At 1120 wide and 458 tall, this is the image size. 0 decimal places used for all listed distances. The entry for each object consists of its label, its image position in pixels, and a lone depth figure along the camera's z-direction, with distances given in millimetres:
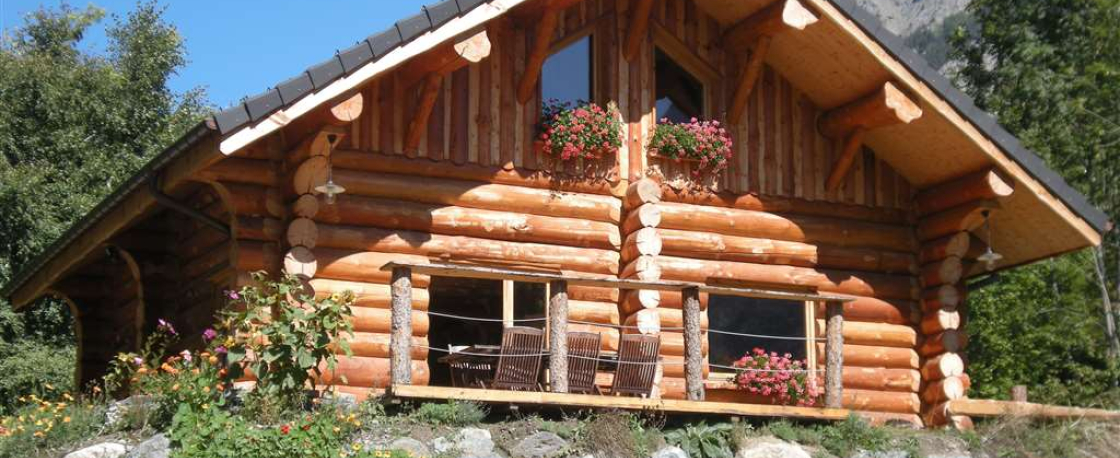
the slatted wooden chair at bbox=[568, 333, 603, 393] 13570
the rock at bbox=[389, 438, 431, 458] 12008
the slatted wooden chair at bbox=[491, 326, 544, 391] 13016
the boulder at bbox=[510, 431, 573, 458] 12469
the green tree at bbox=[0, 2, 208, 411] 23953
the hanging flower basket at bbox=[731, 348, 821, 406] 15398
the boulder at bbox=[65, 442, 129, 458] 11633
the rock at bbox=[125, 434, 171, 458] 11570
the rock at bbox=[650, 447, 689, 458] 13062
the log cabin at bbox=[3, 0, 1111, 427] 13609
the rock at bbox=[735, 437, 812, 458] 13469
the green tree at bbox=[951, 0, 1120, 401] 26484
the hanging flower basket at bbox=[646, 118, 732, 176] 15789
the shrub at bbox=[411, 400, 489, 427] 12383
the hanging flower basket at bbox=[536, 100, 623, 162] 15172
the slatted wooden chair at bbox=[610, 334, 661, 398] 13688
